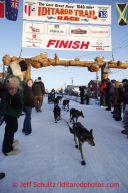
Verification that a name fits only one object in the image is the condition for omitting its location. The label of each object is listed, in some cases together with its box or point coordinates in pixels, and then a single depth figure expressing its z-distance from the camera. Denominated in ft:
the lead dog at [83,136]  9.72
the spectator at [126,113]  15.81
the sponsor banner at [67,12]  30.19
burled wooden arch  31.65
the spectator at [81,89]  42.65
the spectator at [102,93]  30.75
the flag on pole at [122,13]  29.66
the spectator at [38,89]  27.78
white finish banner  30.32
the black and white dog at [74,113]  20.31
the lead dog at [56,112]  20.99
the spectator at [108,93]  28.51
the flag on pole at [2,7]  28.89
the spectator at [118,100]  21.19
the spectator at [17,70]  10.87
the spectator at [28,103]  14.07
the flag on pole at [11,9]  28.32
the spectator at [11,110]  9.61
